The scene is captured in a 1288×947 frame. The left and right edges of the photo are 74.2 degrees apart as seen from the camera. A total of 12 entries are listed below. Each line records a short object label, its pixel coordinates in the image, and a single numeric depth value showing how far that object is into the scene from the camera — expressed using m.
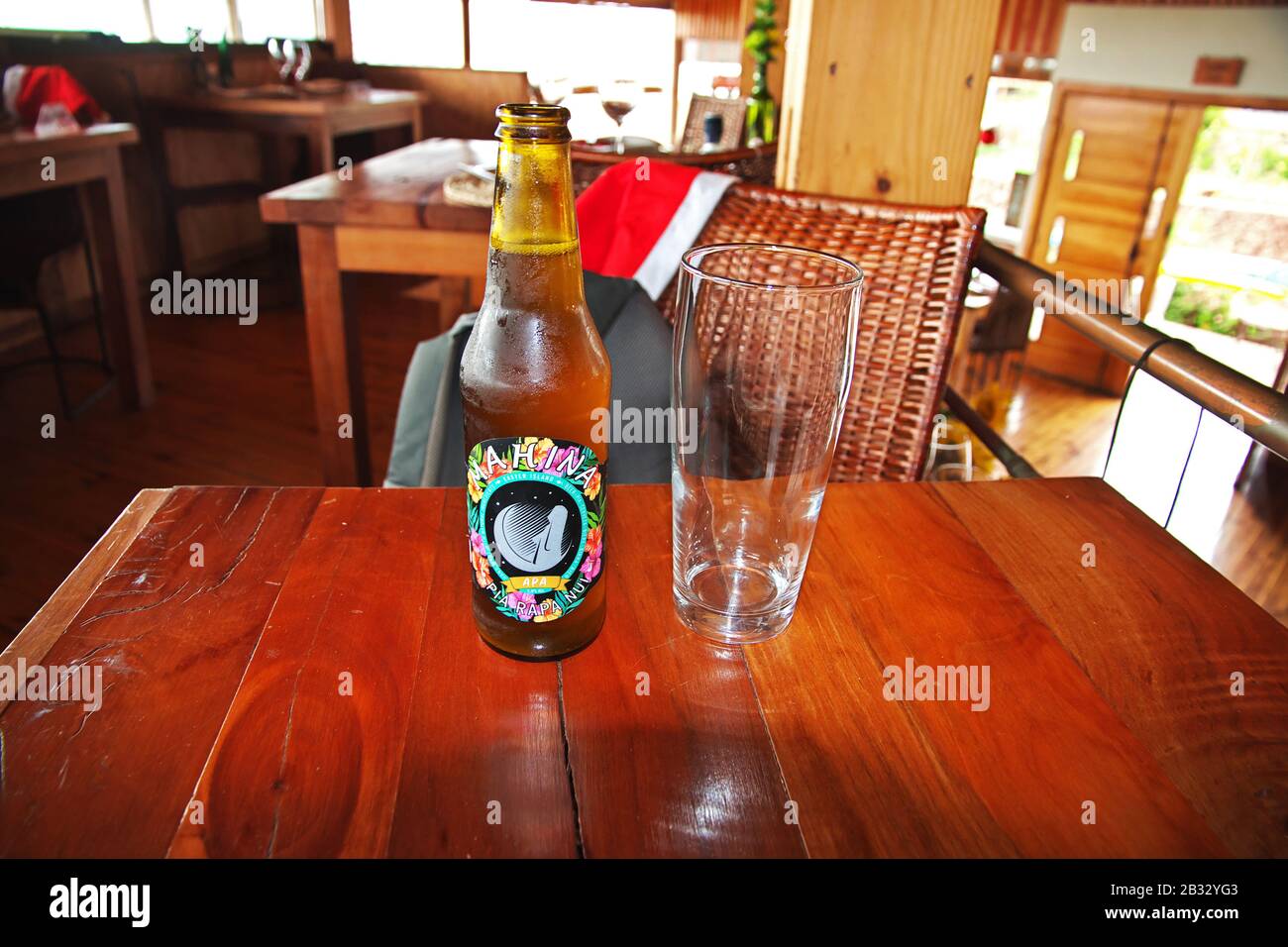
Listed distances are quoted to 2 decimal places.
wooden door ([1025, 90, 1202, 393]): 6.40
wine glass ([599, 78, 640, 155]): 2.66
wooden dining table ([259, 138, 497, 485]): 1.80
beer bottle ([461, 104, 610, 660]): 0.50
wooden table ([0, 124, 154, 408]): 2.30
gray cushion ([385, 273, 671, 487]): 1.13
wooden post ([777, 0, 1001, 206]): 1.26
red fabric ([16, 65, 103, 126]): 2.54
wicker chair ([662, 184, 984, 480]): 1.13
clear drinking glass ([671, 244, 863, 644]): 0.52
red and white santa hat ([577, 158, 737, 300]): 1.29
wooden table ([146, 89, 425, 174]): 3.85
